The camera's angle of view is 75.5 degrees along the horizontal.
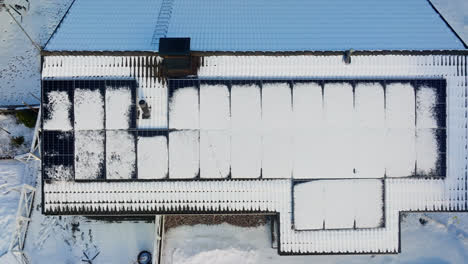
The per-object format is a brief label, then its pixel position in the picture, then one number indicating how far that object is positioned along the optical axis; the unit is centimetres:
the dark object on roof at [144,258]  1639
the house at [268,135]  1365
